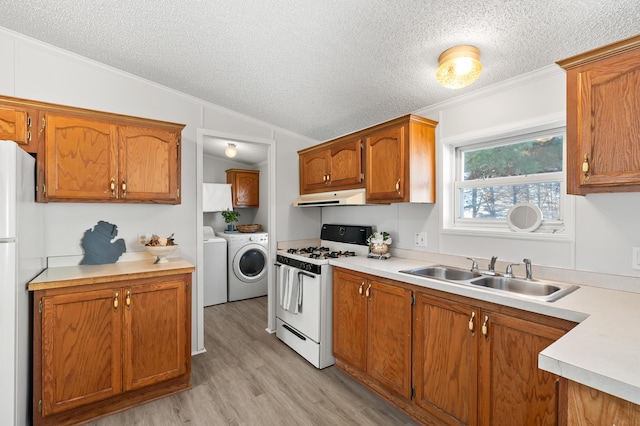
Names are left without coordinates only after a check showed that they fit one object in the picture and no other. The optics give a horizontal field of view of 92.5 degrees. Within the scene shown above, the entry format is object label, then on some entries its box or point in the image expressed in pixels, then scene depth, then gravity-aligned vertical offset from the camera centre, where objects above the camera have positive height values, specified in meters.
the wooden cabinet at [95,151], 2.12 +0.46
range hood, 2.73 +0.13
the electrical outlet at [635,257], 1.60 -0.24
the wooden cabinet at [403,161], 2.35 +0.41
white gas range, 2.68 -0.75
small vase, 2.77 -0.33
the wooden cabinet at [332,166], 2.82 +0.47
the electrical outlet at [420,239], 2.62 -0.24
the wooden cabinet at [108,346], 1.92 -0.92
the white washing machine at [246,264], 4.48 -0.79
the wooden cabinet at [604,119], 1.34 +0.43
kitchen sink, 1.70 -0.45
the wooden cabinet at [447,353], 1.45 -0.83
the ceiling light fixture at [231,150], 4.14 +0.84
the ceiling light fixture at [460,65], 1.73 +0.84
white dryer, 4.28 -0.82
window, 2.01 +0.23
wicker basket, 4.92 -0.25
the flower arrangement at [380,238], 2.79 -0.24
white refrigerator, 1.60 -0.40
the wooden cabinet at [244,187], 5.27 +0.45
